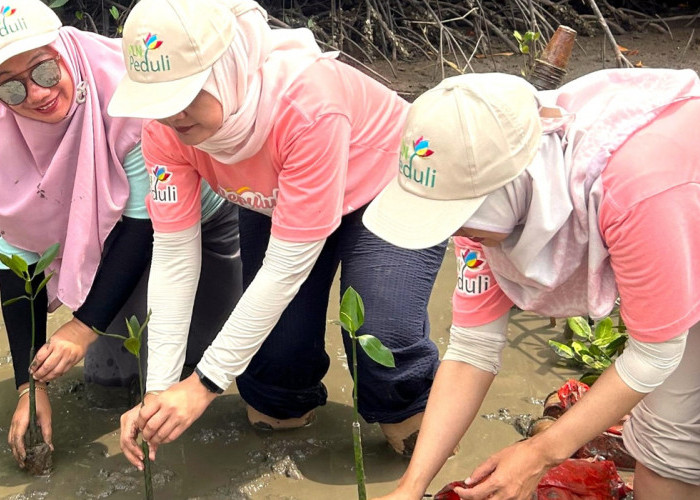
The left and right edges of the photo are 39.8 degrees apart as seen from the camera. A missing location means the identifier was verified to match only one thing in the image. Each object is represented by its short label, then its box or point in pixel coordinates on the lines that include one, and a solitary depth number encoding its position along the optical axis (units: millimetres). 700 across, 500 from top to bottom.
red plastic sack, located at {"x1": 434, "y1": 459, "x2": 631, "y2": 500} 1986
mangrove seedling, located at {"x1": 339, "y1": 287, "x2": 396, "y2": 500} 1681
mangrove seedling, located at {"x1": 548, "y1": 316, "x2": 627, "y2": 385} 2775
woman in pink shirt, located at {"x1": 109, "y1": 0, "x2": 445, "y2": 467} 2045
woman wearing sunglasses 2449
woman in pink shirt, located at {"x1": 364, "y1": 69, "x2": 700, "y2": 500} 1561
